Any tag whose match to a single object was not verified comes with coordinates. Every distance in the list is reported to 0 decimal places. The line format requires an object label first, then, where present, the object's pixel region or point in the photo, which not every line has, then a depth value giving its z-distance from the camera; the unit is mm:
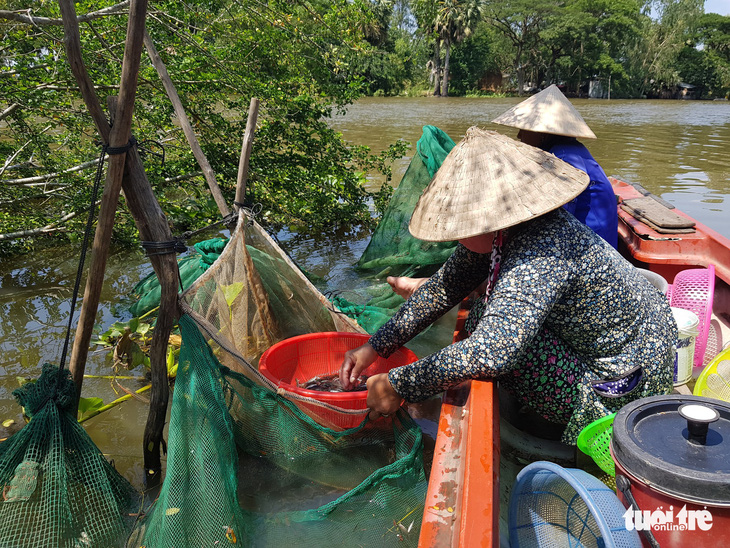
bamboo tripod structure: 1721
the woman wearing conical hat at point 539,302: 1624
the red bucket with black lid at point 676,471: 1188
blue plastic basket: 1418
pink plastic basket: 2830
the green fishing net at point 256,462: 1766
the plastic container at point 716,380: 2224
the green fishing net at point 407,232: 3975
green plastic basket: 1627
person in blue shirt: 2883
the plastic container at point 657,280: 2792
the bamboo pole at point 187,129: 2877
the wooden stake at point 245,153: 2967
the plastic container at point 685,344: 2480
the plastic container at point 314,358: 2527
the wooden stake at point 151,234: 1727
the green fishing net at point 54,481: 1700
